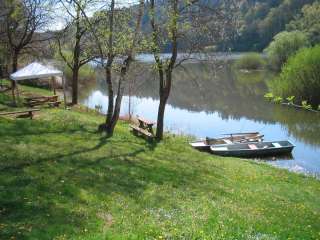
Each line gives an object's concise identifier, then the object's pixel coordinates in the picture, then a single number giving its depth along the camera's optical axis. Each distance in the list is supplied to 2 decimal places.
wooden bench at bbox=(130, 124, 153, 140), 20.60
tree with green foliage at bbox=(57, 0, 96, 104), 28.25
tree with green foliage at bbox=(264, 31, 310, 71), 72.90
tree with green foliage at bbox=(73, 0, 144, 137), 17.62
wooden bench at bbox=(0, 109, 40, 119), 20.52
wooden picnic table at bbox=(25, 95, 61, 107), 25.25
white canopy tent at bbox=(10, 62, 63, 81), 23.58
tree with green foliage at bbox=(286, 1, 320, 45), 86.21
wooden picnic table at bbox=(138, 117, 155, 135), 21.75
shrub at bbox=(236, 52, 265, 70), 82.31
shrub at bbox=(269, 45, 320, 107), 36.85
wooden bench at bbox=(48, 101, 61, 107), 25.88
